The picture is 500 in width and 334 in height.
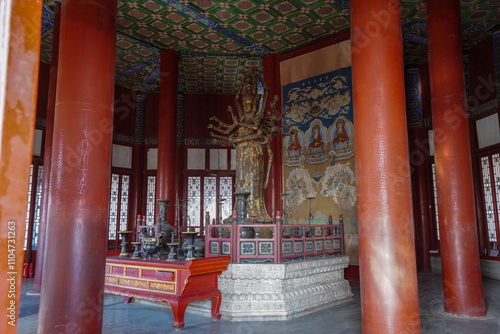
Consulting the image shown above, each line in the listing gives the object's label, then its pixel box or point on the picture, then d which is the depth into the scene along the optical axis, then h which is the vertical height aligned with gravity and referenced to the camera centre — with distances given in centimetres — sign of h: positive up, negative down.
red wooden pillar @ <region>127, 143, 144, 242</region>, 1155 +130
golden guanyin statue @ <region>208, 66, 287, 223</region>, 616 +135
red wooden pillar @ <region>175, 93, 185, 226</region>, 1161 +237
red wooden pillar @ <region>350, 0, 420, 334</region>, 305 +42
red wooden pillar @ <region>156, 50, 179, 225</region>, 888 +214
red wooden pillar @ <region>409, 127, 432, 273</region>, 959 +75
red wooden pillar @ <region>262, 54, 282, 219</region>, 899 +176
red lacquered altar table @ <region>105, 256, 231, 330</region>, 441 -70
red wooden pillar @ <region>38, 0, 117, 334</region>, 319 +46
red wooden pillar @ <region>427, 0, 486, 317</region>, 508 +80
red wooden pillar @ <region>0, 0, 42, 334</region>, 79 +20
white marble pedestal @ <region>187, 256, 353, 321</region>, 482 -91
